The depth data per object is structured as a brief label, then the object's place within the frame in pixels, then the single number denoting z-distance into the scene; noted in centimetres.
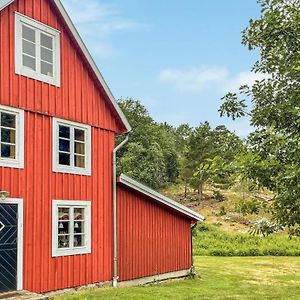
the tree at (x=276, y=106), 673
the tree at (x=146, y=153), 5262
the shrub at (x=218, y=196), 5062
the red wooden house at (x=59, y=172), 1156
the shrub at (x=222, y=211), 4466
